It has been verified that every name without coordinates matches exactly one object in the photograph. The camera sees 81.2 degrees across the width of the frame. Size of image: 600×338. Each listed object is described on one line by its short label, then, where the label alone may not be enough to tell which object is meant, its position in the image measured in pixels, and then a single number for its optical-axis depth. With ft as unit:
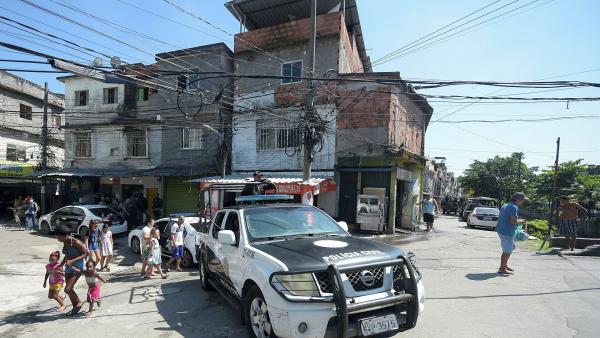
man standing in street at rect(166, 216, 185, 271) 30.30
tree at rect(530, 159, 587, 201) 88.02
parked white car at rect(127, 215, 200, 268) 32.09
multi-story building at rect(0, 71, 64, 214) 79.15
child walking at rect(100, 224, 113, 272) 31.68
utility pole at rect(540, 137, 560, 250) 71.08
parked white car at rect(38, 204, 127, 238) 46.98
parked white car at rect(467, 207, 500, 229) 64.34
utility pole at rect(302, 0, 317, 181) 39.40
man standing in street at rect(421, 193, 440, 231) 55.47
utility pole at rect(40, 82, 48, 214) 67.11
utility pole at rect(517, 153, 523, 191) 139.76
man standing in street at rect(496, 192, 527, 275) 24.06
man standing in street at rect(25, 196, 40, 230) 57.47
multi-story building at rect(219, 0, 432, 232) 50.65
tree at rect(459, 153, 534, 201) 148.25
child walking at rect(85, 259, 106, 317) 19.22
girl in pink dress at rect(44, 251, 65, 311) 19.57
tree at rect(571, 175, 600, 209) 47.47
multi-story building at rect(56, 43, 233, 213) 62.03
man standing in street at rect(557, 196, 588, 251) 32.01
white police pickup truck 11.48
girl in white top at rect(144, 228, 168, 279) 27.91
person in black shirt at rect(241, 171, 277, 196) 28.32
